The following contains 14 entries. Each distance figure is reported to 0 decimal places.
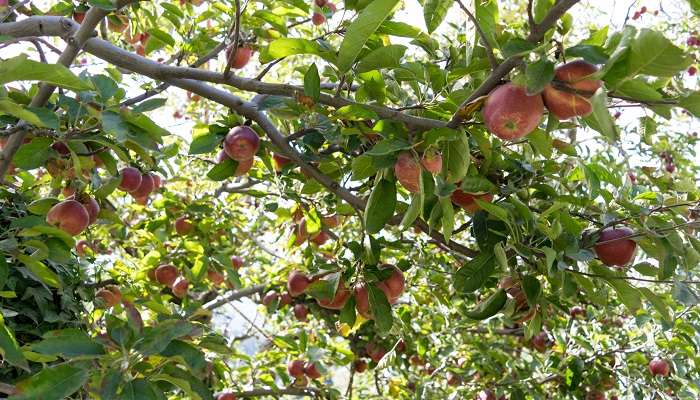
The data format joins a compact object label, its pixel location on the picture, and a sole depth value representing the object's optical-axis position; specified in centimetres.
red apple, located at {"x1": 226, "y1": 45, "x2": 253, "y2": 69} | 236
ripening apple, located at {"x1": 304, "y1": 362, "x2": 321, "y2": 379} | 306
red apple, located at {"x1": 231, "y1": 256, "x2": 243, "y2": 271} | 334
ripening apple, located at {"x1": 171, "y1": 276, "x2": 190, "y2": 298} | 288
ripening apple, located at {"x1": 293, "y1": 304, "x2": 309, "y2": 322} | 353
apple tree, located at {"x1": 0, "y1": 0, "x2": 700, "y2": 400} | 118
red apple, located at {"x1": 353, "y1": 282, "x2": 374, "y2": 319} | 194
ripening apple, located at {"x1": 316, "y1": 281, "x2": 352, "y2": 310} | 195
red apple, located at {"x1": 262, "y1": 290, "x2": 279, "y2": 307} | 317
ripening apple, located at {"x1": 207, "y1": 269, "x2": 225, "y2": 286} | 294
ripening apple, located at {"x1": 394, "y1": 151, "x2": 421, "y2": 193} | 139
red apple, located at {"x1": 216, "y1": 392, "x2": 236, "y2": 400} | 261
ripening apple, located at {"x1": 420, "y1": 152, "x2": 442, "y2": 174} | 134
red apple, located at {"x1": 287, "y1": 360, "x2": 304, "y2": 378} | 311
